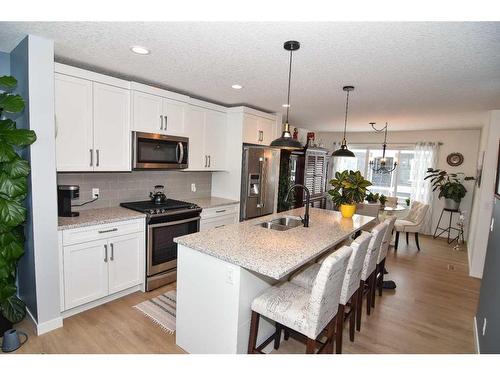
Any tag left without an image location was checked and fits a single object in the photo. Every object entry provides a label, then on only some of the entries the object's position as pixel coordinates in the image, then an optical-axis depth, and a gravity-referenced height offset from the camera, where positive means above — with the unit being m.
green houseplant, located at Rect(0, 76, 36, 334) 1.94 -0.23
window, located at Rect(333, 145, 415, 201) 6.63 +0.02
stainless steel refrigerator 4.18 -0.27
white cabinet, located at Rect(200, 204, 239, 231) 3.69 -0.76
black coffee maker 2.66 -0.41
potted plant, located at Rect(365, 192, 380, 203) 4.85 -0.51
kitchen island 1.80 -0.79
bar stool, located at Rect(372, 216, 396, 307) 2.93 -0.90
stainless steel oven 3.08 -0.99
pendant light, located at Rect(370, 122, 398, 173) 6.36 +0.06
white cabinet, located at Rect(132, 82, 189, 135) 3.09 +0.57
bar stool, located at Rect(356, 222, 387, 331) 2.47 -0.81
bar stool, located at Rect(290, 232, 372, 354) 1.98 -0.87
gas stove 3.06 -0.56
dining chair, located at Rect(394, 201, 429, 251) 5.11 -0.99
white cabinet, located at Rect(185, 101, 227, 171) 3.76 +0.33
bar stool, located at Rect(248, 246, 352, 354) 1.59 -0.89
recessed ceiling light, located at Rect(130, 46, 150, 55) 2.22 +0.87
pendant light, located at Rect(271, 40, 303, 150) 2.42 +0.20
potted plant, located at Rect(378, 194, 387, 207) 5.00 -0.55
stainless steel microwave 3.11 +0.09
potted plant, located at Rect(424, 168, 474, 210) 5.58 -0.27
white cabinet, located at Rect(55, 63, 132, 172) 2.52 +0.34
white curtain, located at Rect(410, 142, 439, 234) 6.14 -0.02
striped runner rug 2.52 -1.49
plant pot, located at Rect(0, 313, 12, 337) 2.21 -1.39
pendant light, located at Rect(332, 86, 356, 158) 3.69 +0.19
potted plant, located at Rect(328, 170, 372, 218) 3.15 -0.27
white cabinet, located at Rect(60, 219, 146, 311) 2.48 -1.03
